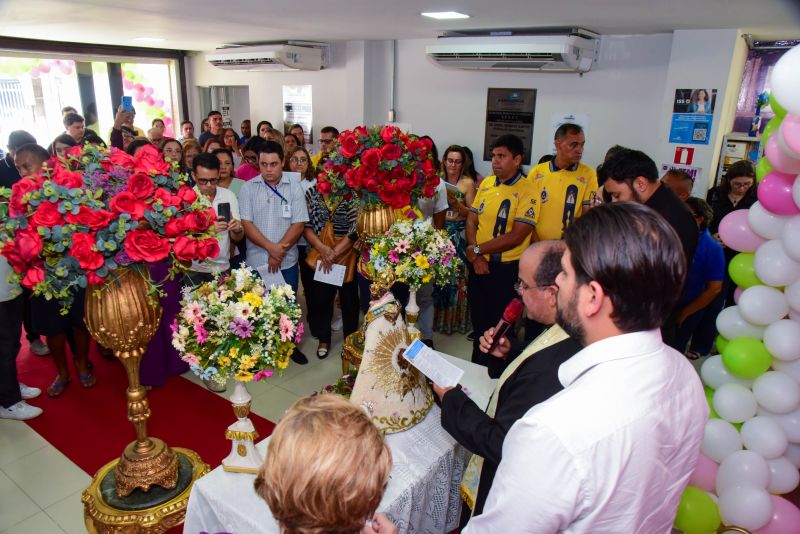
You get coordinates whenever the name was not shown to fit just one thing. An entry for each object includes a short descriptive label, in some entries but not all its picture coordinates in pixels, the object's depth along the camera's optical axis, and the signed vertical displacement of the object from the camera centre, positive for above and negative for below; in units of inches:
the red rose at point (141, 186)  69.9 -8.7
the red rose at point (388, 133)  100.1 -1.4
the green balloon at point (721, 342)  102.3 -39.0
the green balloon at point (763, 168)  95.4 -5.6
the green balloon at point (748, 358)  92.1 -37.4
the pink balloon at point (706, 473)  93.9 -58.0
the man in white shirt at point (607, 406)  37.1 -19.1
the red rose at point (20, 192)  68.3 -9.8
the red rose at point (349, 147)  100.2 -4.1
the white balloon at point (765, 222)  89.7 -14.2
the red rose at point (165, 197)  71.5 -10.3
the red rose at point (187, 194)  74.2 -10.1
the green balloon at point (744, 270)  97.2 -24.2
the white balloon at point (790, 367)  89.7 -38.2
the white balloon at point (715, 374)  99.5 -43.7
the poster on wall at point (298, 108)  314.7 +8.8
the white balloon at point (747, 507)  86.4 -58.9
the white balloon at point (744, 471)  89.0 -54.8
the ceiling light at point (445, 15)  176.7 +37.1
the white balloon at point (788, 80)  72.0 +7.7
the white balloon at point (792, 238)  81.5 -15.1
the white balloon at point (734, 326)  95.0 -33.6
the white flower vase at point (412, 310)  94.7 -31.9
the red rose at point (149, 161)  72.9 -5.8
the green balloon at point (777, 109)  88.3 +4.8
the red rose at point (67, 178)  67.9 -7.7
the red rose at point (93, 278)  69.2 -20.4
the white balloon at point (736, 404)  93.6 -46.0
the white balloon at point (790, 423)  91.1 -47.7
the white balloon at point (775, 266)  86.5 -20.6
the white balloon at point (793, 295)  85.0 -24.7
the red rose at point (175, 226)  71.3 -14.0
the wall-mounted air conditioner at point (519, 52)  199.3 +29.7
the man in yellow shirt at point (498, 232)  136.2 -26.2
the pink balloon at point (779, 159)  84.5 -3.4
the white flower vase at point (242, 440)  69.8 -41.2
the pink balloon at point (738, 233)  97.2 -17.5
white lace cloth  64.8 -45.7
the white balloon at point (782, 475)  92.8 -57.3
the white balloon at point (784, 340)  86.1 -32.2
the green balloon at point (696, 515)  87.8 -61.0
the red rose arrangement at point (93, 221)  66.6 -13.0
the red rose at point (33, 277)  68.1 -20.2
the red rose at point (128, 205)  68.3 -10.9
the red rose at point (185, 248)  71.9 -16.9
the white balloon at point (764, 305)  90.3 -27.9
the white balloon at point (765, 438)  90.5 -50.0
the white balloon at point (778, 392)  88.6 -41.6
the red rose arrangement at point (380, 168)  98.3 -7.8
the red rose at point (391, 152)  97.9 -4.7
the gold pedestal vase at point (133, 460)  74.3 -52.0
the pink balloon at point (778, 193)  85.9 -8.9
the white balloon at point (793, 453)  95.5 -55.1
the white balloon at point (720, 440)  93.0 -51.8
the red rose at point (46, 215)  65.6 -12.0
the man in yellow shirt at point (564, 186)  145.3 -14.9
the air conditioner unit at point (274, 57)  274.5 +34.1
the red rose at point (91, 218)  66.8 -12.4
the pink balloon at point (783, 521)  89.3 -62.6
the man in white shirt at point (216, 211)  127.3 -21.4
